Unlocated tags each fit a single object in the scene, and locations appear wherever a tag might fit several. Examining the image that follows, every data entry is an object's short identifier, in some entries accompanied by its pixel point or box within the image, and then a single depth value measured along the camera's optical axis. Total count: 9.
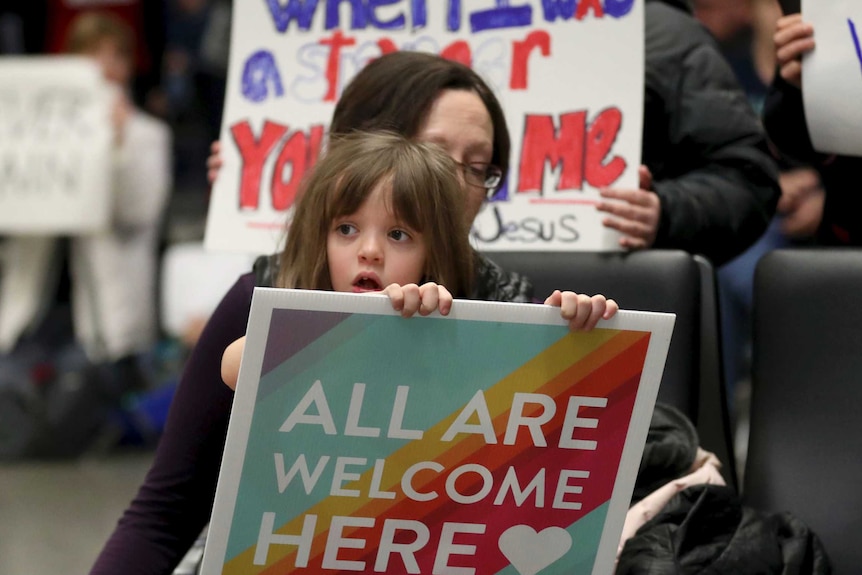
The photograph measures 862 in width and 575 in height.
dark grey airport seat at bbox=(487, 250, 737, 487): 4.29
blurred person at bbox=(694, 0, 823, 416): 6.71
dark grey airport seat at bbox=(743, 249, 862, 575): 4.16
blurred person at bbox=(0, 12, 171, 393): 10.09
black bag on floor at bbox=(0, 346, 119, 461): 9.71
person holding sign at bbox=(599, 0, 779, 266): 4.43
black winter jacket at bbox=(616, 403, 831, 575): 3.88
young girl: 3.88
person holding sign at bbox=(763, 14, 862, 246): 4.42
